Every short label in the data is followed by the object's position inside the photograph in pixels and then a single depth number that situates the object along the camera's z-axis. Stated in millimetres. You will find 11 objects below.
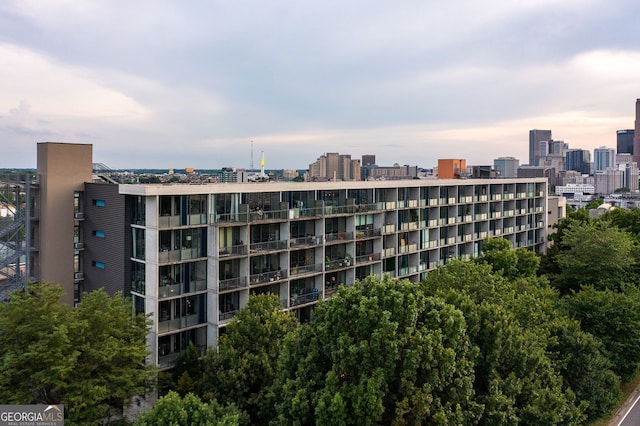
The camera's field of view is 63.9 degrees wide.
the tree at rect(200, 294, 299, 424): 28078
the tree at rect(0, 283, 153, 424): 24156
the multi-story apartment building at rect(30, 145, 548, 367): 35438
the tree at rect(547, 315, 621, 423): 30688
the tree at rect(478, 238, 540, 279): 50969
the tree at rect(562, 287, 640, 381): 36188
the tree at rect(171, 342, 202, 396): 33188
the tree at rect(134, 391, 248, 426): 21156
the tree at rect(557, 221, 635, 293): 52031
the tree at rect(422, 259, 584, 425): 22812
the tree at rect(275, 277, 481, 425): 20344
